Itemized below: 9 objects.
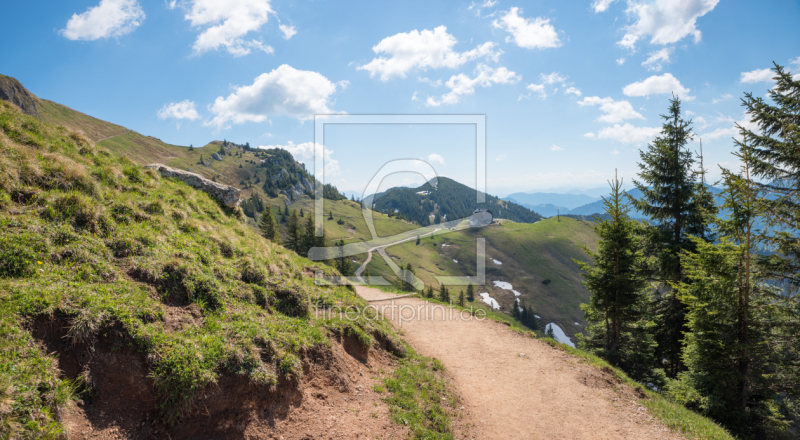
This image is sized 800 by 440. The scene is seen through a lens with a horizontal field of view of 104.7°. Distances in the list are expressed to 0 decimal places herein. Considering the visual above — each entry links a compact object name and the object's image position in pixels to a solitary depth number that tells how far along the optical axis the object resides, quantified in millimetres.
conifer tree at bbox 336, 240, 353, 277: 53719
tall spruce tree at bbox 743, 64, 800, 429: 13414
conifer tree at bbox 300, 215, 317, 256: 51869
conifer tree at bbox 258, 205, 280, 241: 59156
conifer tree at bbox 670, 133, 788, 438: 13602
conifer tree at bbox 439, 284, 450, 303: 77938
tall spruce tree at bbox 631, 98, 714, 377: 20281
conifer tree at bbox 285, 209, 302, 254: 56309
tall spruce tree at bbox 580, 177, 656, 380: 17609
